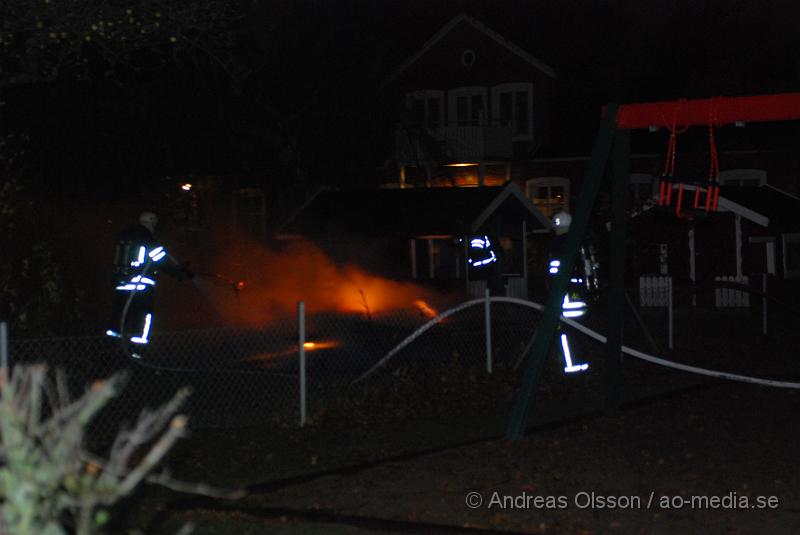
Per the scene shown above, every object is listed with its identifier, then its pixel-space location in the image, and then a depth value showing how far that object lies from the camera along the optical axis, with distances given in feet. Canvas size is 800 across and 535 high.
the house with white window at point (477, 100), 107.96
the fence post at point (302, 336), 33.47
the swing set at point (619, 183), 31.55
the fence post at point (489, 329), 42.11
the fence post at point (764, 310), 60.92
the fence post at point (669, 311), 55.99
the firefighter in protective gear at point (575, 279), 42.60
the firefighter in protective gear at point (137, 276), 42.24
